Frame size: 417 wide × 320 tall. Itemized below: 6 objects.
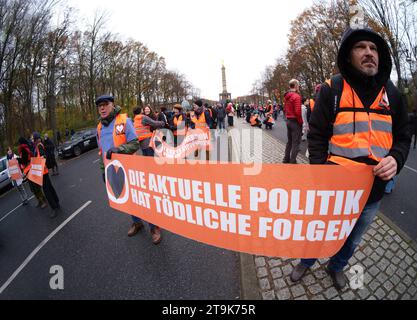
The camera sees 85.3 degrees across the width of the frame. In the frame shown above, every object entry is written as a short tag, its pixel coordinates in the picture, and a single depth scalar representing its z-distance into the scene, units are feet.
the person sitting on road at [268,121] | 52.24
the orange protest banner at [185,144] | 22.49
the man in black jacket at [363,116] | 5.71
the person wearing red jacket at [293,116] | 18.29
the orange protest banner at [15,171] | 21.29
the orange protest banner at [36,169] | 17.17
